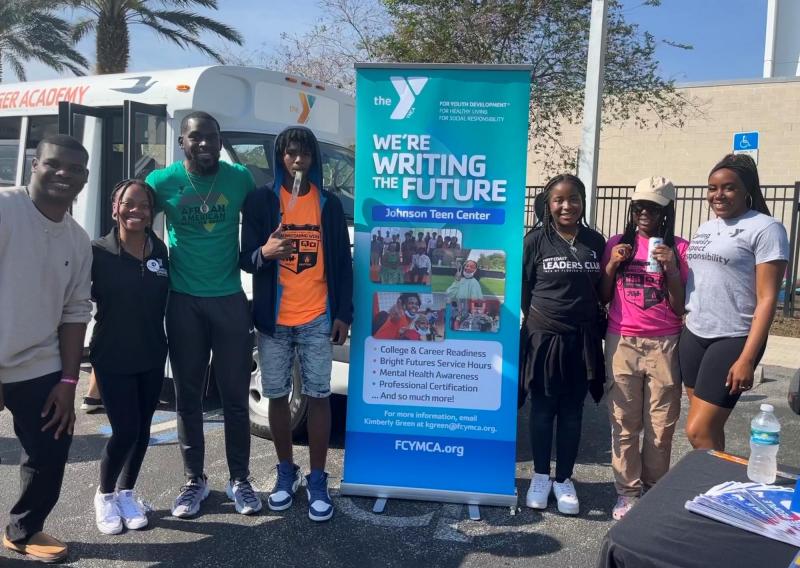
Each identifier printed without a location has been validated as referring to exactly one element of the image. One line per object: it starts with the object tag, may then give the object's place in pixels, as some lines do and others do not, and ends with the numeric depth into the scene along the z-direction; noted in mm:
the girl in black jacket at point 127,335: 3426
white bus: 5168
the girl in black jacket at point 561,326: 3807
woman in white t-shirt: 3285
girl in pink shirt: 3713
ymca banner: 3883
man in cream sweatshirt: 2998
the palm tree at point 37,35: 17484
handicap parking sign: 8586
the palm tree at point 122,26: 17109
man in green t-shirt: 3672
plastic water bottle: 2203
